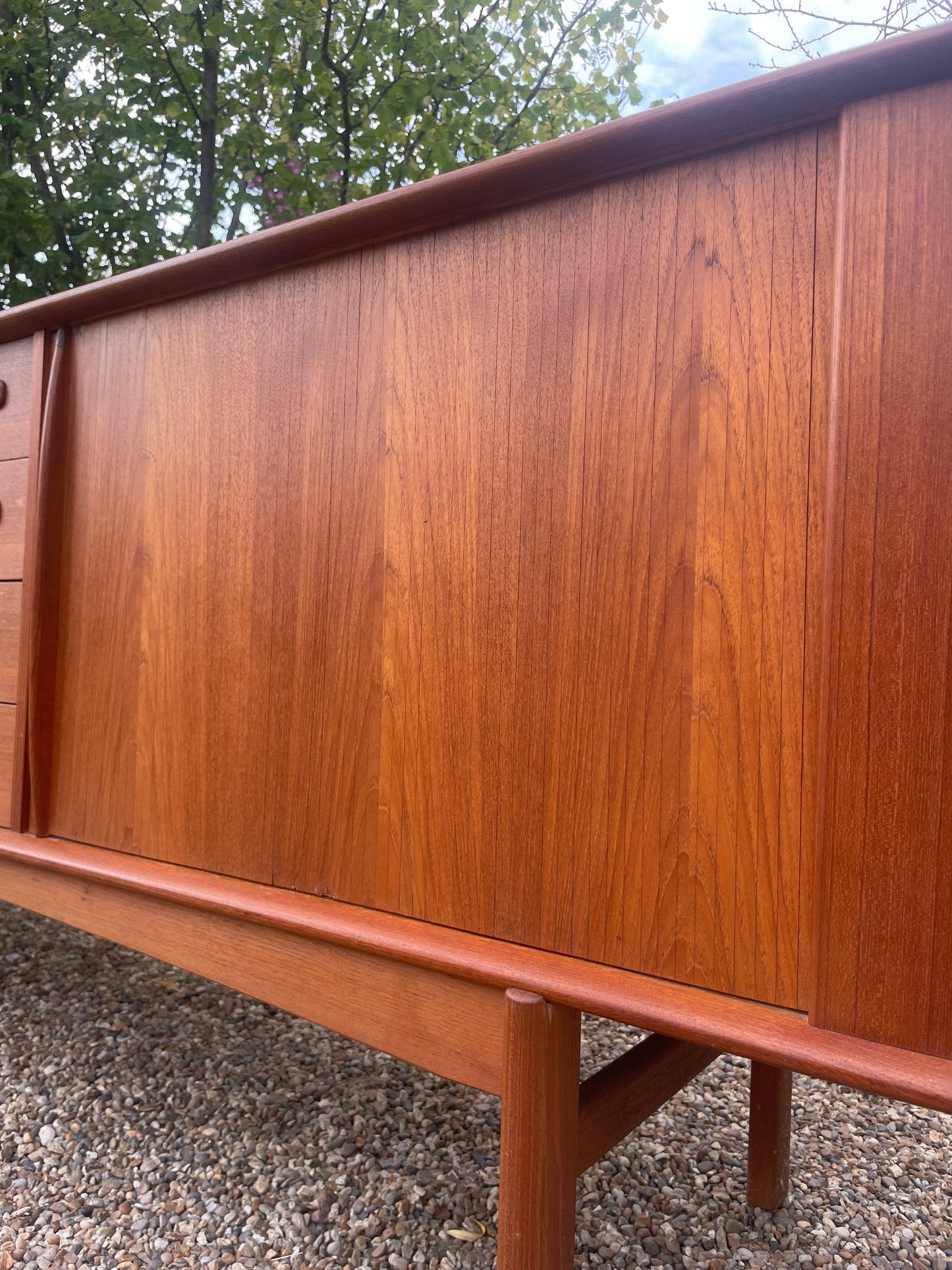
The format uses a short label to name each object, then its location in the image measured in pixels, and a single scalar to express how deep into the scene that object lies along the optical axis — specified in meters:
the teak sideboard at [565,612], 1.01
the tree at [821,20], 2.95
